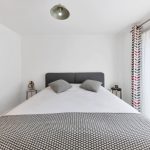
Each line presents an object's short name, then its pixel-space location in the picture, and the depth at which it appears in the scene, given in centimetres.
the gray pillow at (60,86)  296
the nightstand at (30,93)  385
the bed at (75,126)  101
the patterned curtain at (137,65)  293
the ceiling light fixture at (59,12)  169
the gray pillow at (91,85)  299
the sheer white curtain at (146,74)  272
